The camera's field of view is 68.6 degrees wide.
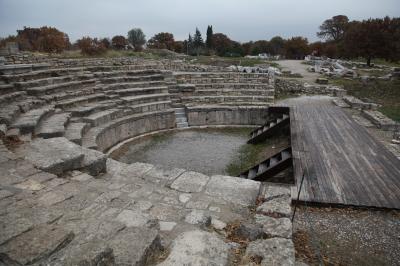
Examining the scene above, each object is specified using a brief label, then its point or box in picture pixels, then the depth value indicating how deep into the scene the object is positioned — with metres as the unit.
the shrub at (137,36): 54.47
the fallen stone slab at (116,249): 2.46
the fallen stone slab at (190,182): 5.19
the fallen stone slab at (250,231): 3.77
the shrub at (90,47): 24.89
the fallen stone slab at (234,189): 4.88
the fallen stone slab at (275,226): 3.69
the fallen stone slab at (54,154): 4.98
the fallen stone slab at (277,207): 4.21
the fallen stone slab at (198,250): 3.03
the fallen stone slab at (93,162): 5.47
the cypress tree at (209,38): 57.36
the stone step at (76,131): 7.55
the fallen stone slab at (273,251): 3.12
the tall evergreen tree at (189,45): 53.33
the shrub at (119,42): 41.02
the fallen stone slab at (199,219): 3.96
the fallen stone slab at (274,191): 4.76
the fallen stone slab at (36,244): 2.36
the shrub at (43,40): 29.90
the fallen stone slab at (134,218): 3.63
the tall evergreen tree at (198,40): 57.53
